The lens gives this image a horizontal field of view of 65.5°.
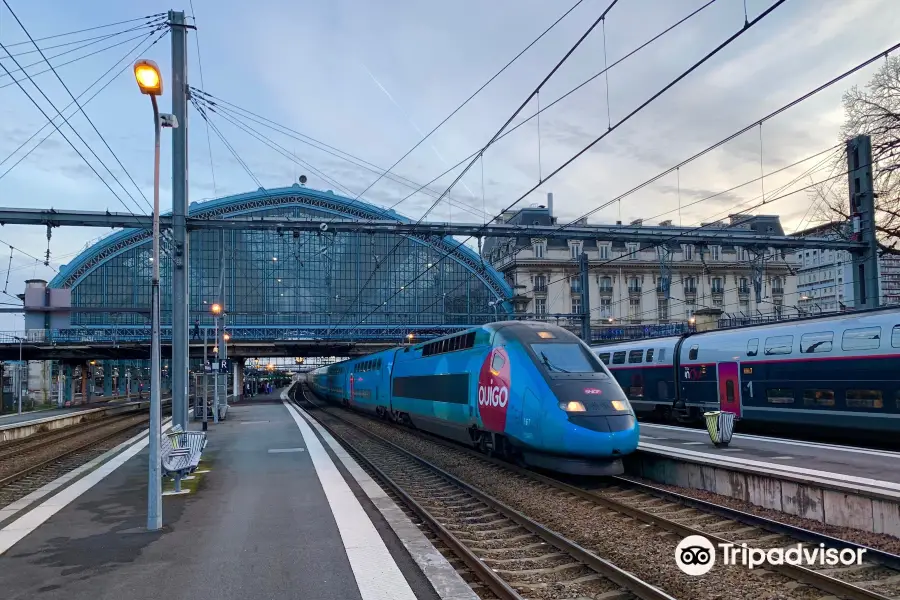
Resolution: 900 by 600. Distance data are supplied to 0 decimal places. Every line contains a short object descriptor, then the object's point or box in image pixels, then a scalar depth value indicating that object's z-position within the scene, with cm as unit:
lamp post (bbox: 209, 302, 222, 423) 3073
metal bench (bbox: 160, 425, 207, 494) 1330
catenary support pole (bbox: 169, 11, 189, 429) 1888
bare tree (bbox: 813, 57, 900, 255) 2294
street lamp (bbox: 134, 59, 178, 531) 999
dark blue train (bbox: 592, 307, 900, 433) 1762
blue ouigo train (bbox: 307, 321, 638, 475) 1426
